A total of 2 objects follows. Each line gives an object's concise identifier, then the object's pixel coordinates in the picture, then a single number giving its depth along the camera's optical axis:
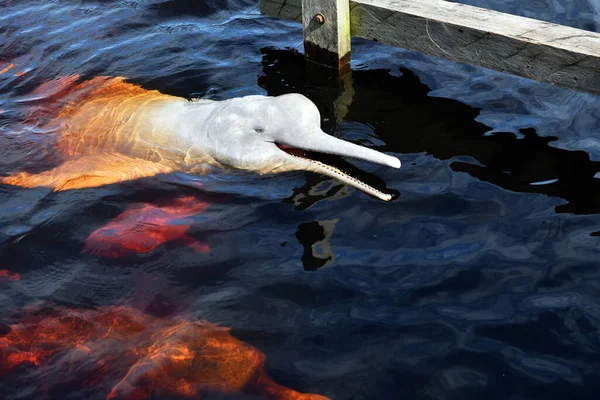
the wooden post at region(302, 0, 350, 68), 7.01
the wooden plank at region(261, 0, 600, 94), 5.79
